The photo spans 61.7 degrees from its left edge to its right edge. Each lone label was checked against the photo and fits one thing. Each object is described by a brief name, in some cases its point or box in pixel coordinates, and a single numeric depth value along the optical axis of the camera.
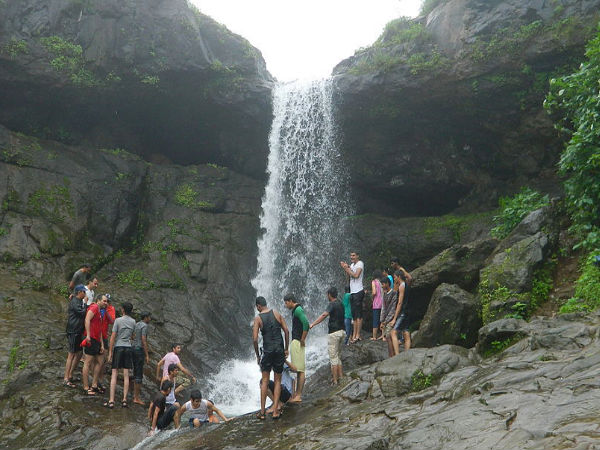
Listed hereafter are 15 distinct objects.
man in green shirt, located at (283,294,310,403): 8.26
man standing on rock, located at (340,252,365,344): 11.53
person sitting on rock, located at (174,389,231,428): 8.37
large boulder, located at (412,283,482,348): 9.56
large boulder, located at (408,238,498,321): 12.35
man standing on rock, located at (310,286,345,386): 9.12
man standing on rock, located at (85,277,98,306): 10.11
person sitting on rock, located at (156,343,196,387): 9.77
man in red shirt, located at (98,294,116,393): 9.86
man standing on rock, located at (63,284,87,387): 9.73
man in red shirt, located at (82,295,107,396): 9.45
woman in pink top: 11.76
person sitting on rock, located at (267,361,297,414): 8.10
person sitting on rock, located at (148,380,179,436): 8.63
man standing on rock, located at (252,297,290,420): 7.72
